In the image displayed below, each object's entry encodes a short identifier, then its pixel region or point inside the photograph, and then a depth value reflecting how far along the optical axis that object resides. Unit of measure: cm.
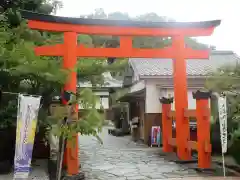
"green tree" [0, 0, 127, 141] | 803
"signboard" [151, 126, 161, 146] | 1725
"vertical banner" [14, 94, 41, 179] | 788
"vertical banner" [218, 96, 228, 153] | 955
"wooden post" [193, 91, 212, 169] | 1073
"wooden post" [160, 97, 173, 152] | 1470
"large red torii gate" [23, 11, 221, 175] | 1062
